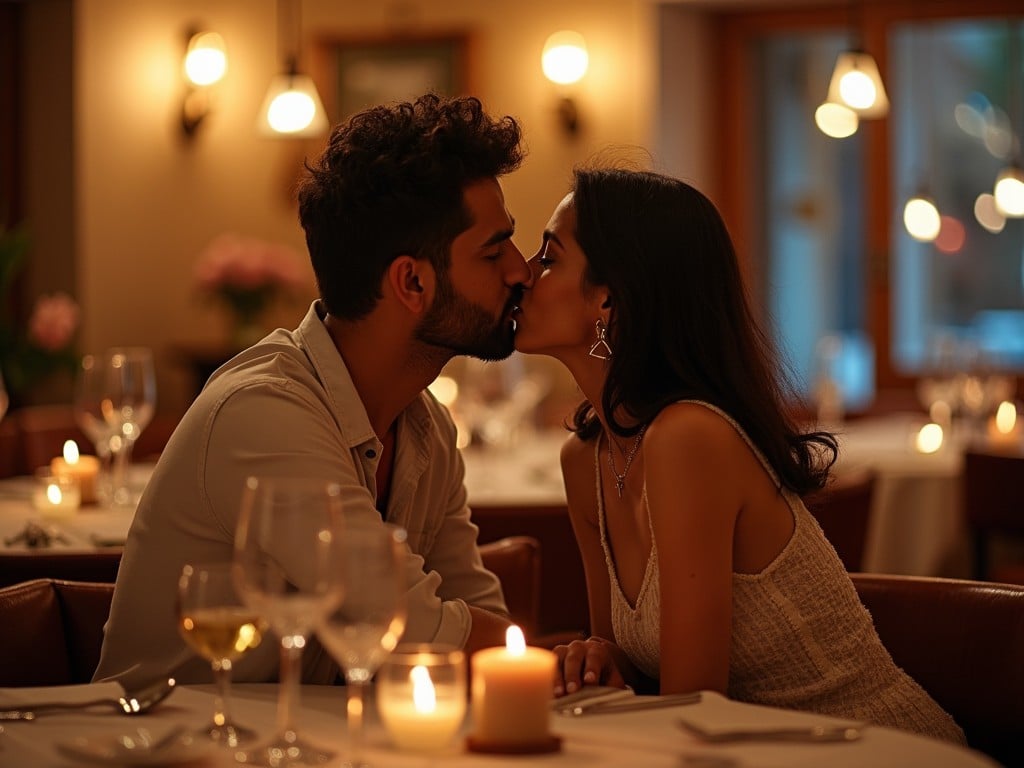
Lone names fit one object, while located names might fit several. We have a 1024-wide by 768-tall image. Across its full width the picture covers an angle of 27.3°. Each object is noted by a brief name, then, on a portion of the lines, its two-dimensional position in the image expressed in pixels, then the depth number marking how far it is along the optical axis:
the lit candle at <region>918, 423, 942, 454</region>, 5.07
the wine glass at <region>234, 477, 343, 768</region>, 1.77
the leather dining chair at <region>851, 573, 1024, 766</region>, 2.41
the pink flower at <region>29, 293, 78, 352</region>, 6.29
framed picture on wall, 7.42
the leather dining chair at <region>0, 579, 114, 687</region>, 2.39
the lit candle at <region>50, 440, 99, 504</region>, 3.65
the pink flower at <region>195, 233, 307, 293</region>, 7.01
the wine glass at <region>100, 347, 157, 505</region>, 3.53
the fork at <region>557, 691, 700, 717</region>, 2.02
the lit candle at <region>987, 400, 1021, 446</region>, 5.12
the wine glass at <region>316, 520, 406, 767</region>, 1.78
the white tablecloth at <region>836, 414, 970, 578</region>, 4.67
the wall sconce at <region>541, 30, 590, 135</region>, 7.03
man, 2.31
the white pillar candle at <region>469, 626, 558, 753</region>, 1.88
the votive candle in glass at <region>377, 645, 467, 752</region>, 1.87
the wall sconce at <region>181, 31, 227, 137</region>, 7.54
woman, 2.29
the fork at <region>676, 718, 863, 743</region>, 1.89
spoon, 2.02
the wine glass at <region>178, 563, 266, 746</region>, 1.88
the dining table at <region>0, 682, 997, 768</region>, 1.84
